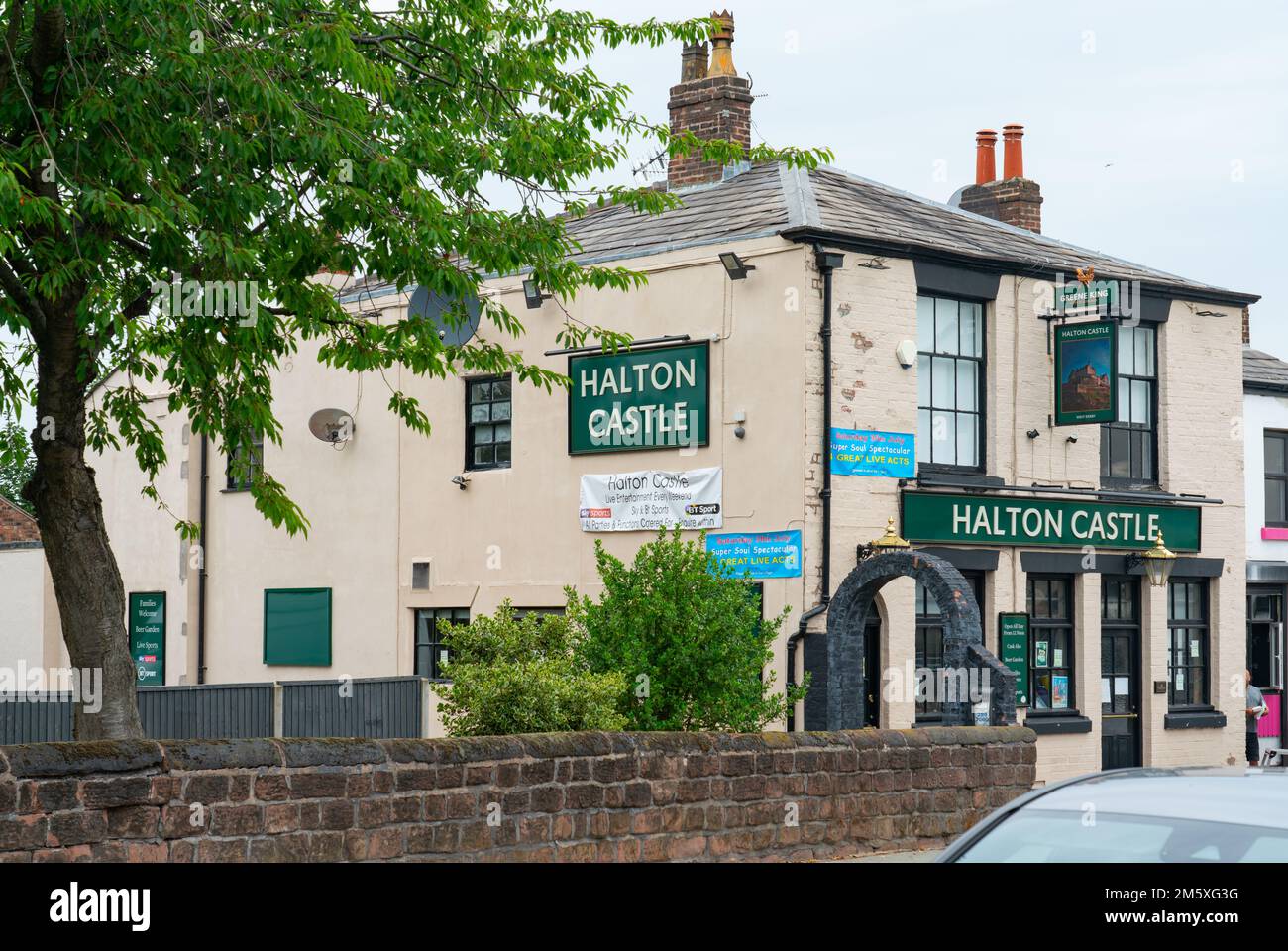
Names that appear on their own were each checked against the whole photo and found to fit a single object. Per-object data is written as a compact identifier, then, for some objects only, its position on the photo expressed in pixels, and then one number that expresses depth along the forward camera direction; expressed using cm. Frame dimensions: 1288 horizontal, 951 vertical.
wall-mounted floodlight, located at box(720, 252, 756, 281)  2103
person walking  2470
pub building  2066
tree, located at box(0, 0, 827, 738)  1319
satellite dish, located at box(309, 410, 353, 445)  2617
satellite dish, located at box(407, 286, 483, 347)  2280
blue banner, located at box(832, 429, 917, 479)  2061
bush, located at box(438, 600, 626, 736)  1351
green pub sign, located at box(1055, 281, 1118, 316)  2220
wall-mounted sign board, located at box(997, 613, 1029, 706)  2188
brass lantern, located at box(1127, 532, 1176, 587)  2298
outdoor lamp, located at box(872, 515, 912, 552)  2006
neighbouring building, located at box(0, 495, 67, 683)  3088
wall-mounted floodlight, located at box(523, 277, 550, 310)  2306
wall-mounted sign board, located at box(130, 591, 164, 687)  2803
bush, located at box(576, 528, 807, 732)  1491
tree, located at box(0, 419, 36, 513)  1549
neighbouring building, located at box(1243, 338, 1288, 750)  2666
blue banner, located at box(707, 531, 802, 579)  2038
